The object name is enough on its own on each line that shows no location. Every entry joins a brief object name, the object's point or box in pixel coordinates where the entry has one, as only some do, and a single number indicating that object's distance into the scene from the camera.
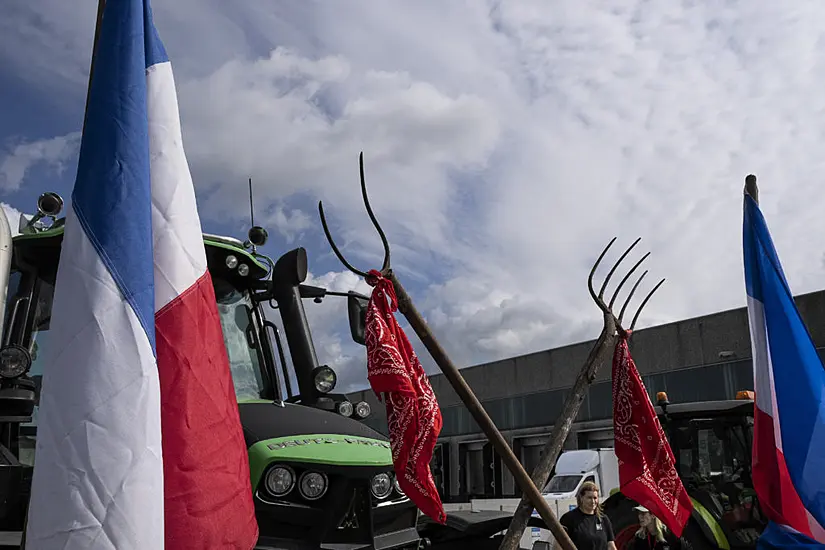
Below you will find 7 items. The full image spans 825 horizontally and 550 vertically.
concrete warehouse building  24.03
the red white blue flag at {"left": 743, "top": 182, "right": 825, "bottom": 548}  5.63
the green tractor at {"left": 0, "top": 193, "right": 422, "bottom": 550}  4.27
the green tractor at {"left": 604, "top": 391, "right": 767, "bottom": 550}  8.10
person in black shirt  6.24
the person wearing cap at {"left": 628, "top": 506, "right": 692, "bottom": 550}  7.53
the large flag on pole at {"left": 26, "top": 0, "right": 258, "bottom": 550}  2.46
